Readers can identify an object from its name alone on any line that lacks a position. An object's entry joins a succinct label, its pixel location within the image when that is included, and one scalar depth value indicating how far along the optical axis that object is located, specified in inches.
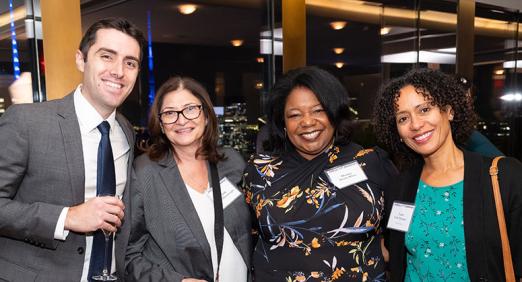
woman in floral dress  73.8
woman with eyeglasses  74.0
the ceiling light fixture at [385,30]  244.1
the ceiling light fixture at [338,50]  227.2
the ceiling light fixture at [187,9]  187.2
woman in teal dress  63.6
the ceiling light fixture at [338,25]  225.0
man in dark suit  60.2
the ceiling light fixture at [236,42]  205.7
